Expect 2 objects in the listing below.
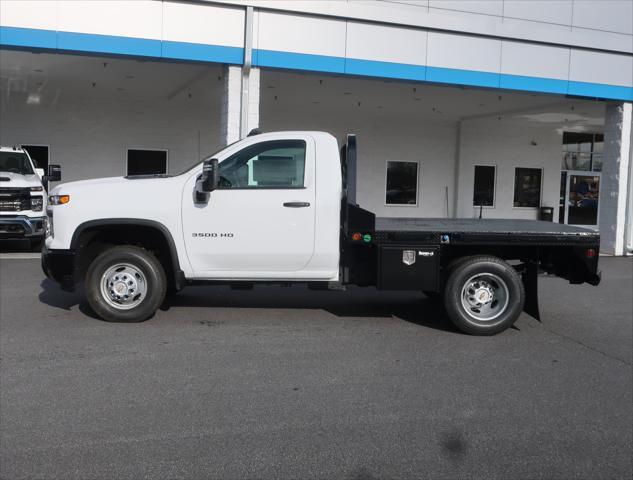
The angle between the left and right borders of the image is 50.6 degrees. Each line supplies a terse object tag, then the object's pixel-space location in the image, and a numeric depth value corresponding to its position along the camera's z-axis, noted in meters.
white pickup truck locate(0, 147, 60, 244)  13.43
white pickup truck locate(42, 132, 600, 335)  7.57
